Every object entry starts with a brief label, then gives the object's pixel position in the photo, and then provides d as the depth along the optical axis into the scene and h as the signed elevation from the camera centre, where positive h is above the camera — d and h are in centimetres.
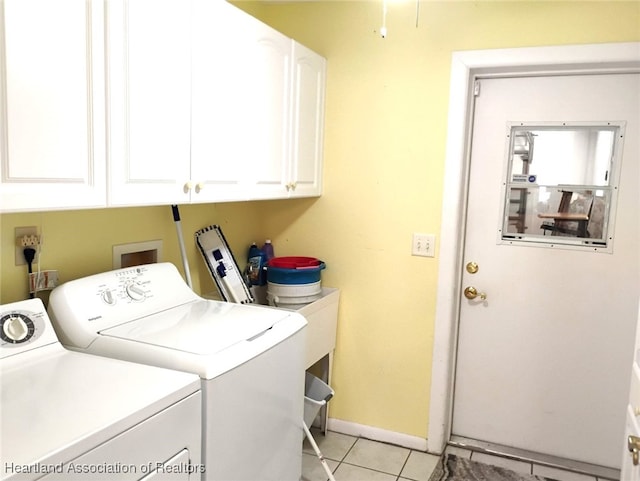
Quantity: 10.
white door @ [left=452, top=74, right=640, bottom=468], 239 -49
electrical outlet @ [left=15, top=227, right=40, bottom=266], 159 -20
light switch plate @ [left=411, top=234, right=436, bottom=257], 260 -28
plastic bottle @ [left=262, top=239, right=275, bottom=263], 287 -37
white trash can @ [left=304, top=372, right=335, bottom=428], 238 -100
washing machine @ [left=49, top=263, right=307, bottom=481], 145 -49
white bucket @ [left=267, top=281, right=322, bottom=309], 256 -54
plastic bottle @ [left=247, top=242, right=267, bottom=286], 275 -44
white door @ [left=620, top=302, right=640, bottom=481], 128 -61
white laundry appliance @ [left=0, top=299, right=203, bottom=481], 101 -51
